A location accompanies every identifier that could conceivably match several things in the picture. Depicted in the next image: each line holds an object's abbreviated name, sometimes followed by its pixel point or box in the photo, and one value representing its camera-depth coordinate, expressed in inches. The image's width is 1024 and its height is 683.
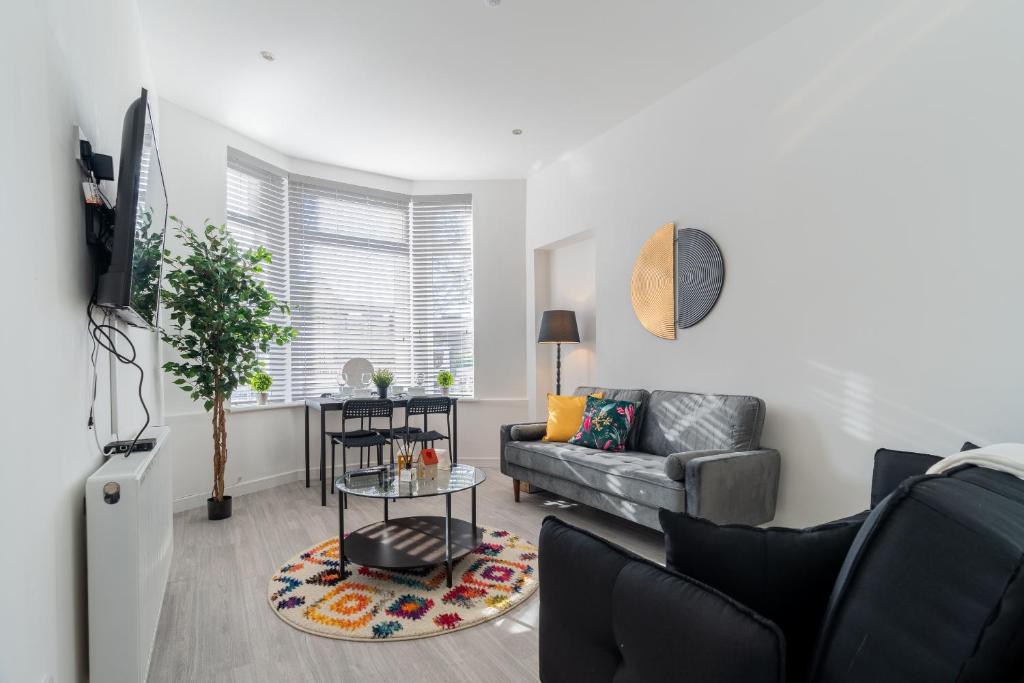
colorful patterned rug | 92.4
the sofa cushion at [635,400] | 155.8
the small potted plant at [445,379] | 213.0
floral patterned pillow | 153.4
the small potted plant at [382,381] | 197.8
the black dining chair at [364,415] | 176.7
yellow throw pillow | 168.0
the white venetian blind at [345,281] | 206.4
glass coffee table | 106.3
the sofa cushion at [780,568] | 41.7
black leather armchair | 28.2
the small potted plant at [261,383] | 167.4
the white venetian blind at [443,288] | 231.5
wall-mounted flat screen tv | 63.9
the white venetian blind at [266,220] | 183.6
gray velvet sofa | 115.0
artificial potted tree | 143.7
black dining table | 169.9
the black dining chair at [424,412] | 192.2
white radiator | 61.6
